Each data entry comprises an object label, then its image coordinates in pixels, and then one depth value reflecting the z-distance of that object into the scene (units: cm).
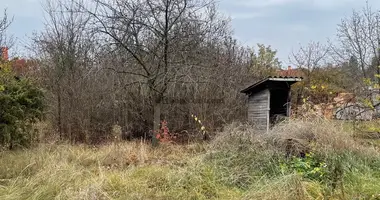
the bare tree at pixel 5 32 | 898
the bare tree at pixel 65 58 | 973
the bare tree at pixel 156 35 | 824
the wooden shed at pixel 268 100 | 890
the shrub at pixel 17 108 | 688
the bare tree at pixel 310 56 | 1468
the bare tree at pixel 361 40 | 1580
